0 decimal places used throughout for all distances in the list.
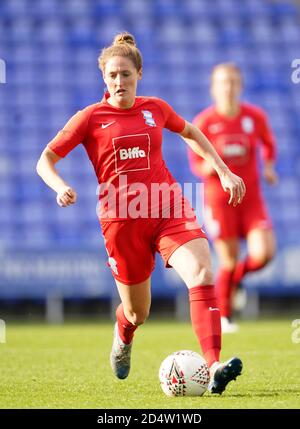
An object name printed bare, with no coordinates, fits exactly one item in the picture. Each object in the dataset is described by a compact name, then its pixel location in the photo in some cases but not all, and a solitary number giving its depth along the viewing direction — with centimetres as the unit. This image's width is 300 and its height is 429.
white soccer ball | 1023
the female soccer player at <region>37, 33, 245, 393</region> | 1082
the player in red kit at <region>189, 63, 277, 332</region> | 1947
